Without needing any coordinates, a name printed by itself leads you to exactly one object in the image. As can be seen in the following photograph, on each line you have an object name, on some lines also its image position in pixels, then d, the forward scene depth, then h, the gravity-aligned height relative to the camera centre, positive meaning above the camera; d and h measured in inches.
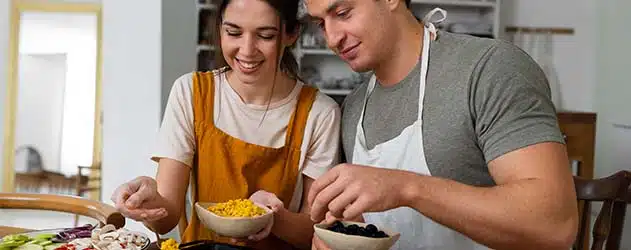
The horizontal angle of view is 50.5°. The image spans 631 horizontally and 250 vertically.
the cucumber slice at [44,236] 42.9 -9.3
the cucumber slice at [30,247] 40.9 -9.5
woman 51.5 -2.3
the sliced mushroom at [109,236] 40.5 -8.5
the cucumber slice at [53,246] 41.0 -9.4
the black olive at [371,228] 38.1 -6.9
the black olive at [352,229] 38.0 -7.0
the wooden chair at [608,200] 61.9 -7.7
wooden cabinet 141.4 -4.2
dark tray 41.6 -9.2
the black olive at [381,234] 37.7 -7.2
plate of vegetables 40.1 -9.1
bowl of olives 36.8 -7.2
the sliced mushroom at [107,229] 42.1 -8.5
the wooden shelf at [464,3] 153.7 +25.0
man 37.9 -1.9
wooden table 52.7 -11.3
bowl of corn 42.7 -7.5
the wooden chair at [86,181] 216.4 -28.6
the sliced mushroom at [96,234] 40.9 -8.6
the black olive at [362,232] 37.7 -7.1
